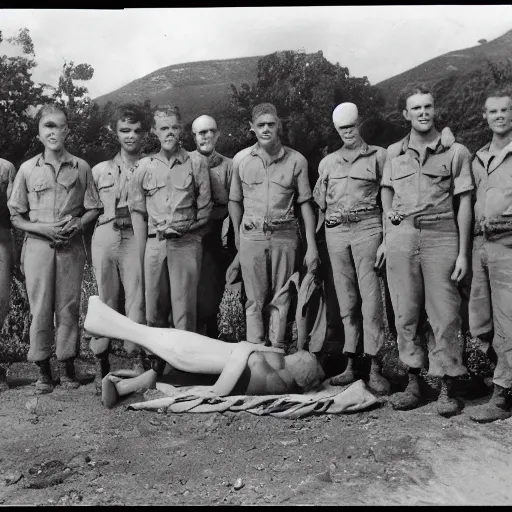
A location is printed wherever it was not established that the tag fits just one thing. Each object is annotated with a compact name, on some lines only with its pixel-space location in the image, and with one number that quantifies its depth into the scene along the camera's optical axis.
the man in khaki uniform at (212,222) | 5.73
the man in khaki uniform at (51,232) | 5.66
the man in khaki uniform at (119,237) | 5.71
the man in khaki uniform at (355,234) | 5.29
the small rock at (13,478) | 4.43
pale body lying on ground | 5.13
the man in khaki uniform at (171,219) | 5.52
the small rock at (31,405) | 5.33
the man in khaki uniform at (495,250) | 4.84
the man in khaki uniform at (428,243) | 4.99
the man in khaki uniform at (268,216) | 5.48
